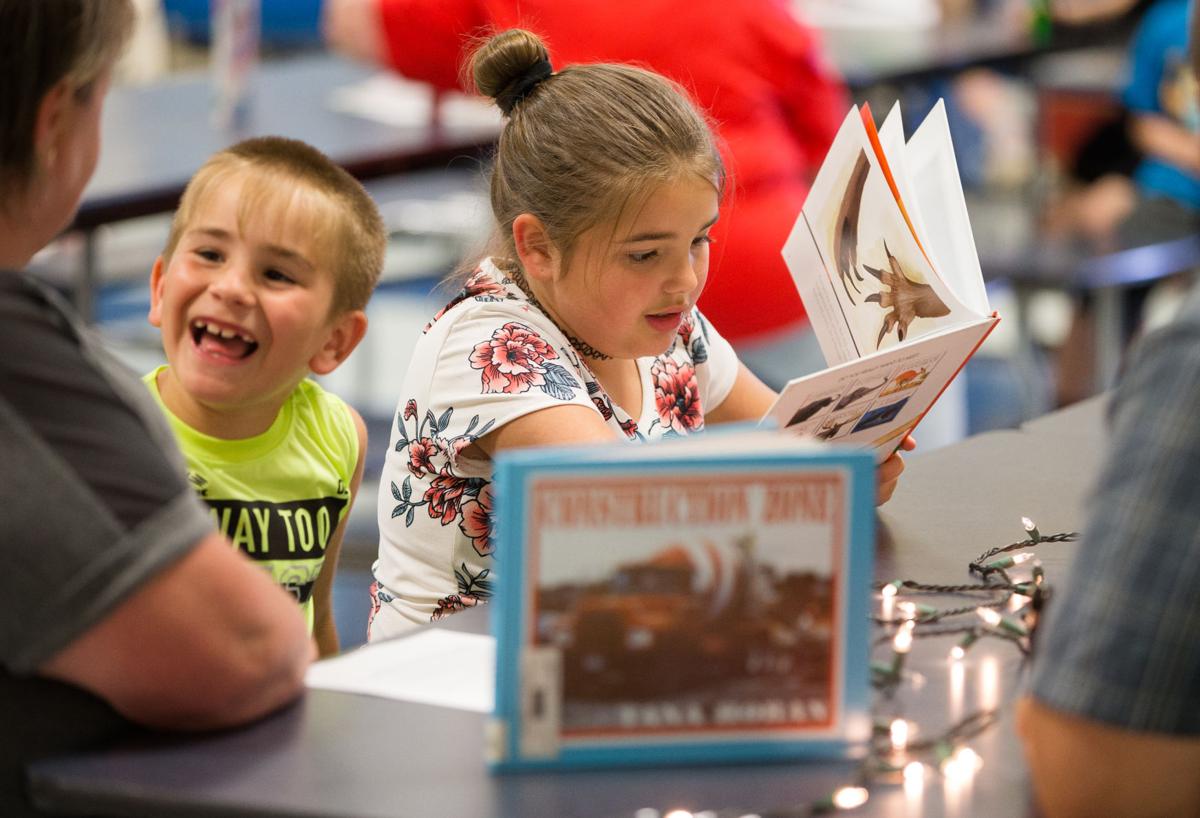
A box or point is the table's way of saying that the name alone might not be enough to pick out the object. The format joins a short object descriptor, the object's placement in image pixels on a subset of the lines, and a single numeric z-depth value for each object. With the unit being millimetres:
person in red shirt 4845
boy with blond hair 3571
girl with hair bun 3545
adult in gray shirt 2937
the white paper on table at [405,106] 7007
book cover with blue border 2955
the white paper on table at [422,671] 3104
